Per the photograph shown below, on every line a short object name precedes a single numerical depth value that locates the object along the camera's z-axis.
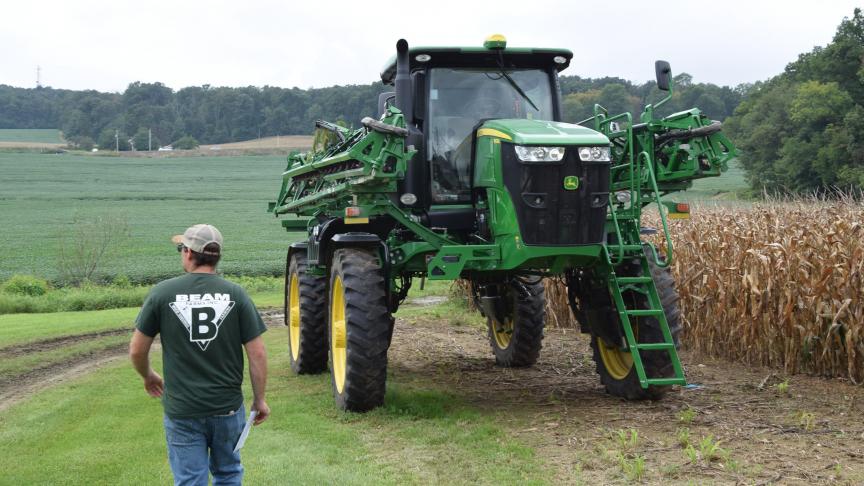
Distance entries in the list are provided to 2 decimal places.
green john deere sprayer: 8.30
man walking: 5.19
